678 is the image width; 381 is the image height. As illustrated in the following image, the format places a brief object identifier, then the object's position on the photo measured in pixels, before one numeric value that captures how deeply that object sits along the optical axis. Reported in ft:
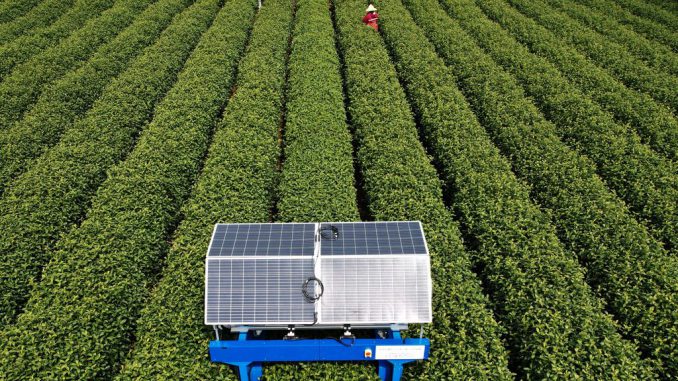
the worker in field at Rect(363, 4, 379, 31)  68.18
